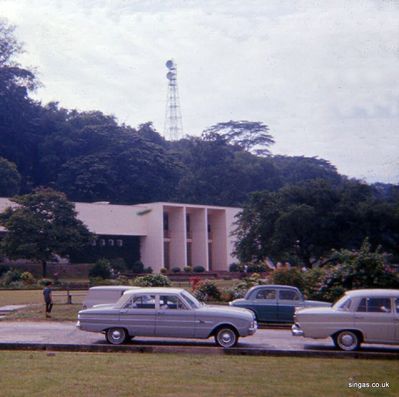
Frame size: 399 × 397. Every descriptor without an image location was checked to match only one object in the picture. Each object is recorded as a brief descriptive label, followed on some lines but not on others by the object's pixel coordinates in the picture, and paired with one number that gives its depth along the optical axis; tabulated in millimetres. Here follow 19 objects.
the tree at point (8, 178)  72625
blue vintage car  22531
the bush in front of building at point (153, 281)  30078
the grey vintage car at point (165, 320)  17000
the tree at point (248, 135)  115188
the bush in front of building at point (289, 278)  28641
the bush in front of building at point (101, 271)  52688
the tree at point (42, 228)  52625
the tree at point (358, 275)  26156
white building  67812
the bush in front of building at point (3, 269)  53706
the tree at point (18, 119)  84062
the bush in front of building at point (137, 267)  66000
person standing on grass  26789
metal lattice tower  109006
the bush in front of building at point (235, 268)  67488
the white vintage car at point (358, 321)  16531
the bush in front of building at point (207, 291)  29834
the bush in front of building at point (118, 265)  63250
